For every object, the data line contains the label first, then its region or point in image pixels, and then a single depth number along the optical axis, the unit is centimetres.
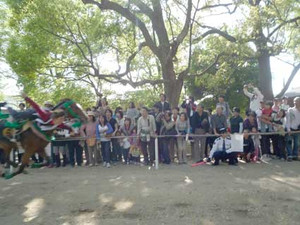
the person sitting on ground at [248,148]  864
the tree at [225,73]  1228
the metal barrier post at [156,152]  817
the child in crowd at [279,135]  866
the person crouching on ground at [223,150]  822
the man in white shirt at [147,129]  869
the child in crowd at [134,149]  897
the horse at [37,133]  520
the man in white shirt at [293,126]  852
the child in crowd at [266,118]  872
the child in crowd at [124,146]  905
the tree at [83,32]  1090
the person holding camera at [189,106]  948
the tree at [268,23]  1061
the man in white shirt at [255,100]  980
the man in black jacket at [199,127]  891
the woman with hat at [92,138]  891
